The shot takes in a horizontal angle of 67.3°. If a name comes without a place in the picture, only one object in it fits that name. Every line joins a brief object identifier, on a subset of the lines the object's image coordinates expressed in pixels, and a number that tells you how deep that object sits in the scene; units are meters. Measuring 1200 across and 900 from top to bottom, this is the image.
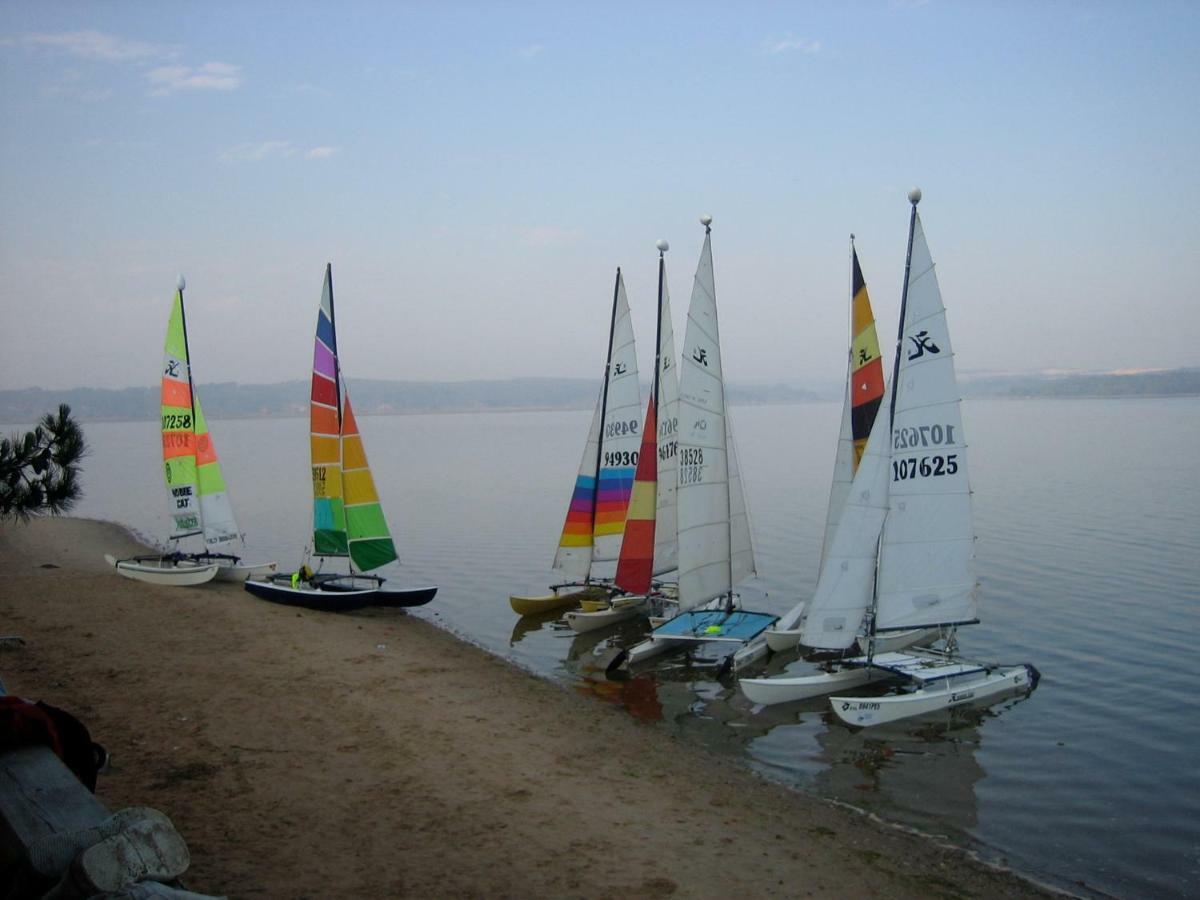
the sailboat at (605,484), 23.12
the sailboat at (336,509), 22.81
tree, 19.41
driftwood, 4.82
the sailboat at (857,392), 18.77
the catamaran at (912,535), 15.34
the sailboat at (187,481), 24.84
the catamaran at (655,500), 21.11
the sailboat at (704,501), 18.97
